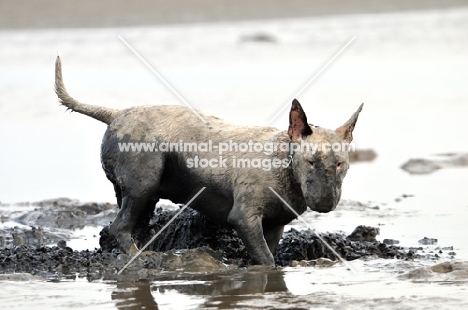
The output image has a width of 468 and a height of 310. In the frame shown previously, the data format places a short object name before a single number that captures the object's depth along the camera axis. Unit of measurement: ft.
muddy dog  50.42
